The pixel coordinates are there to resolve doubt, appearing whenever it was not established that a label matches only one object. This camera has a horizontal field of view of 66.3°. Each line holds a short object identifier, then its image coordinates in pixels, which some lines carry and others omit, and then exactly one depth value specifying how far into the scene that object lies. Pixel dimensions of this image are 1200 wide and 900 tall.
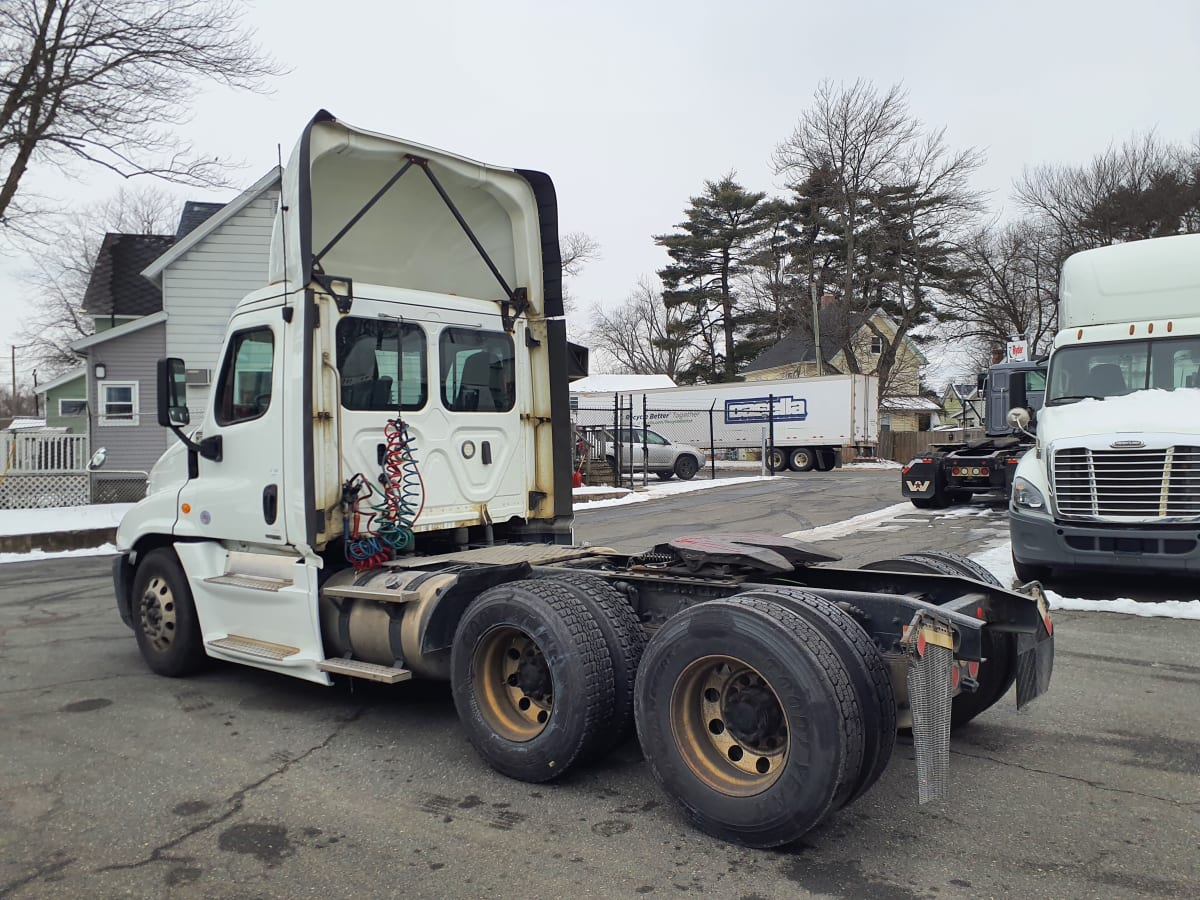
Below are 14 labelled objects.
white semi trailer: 32.88
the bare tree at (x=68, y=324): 51.72
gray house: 20.59
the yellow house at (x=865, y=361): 46.31
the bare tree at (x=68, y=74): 19.30
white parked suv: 26.47
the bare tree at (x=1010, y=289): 39.97
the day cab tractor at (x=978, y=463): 15.80
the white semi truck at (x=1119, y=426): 7.75
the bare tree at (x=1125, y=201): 33.34
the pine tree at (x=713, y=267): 54.41
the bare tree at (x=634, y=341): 71.75
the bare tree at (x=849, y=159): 41.94
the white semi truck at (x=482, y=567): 3.46
